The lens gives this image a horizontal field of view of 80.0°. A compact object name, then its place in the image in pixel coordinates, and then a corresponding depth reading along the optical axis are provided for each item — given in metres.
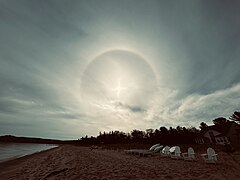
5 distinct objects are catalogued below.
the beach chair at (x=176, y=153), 16.22
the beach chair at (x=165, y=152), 18.41
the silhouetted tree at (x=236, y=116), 29.62
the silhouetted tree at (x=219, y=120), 58.54
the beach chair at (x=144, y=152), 19.18
